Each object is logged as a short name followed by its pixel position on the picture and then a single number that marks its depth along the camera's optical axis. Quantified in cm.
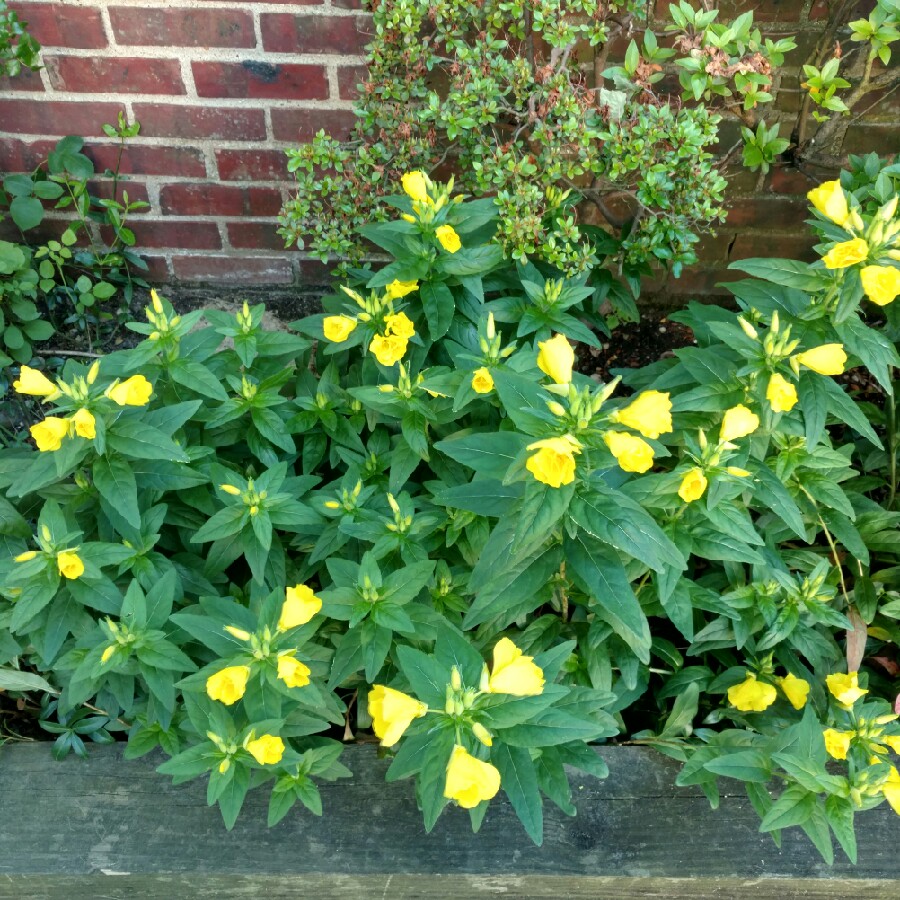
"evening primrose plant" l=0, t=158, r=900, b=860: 127
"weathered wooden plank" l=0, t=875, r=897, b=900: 154
